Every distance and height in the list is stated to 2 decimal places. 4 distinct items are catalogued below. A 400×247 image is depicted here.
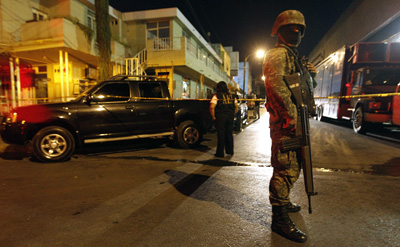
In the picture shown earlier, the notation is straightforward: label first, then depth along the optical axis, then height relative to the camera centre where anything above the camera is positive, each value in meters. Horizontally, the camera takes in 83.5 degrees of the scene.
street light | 20.88 +4.70
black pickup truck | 4.88 -0.52
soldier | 2.21 -0.07
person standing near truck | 5.26 -0.27
